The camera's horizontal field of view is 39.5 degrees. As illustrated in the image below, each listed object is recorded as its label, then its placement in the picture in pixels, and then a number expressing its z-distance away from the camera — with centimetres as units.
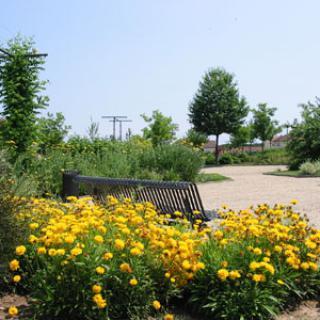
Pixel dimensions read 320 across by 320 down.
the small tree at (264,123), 4862
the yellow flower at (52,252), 322
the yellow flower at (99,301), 293
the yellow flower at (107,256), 308
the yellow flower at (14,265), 313
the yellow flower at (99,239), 321
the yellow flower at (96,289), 294
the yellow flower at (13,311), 297
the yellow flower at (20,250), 316
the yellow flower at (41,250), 322
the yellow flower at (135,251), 318
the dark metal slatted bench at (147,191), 654
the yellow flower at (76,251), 303
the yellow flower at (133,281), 302
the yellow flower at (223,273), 317
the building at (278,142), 9781
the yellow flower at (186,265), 326
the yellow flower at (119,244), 318
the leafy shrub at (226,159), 4228
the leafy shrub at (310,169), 2228
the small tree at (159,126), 4224
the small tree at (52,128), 1488
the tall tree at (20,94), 1378
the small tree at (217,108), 4231
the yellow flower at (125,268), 310
